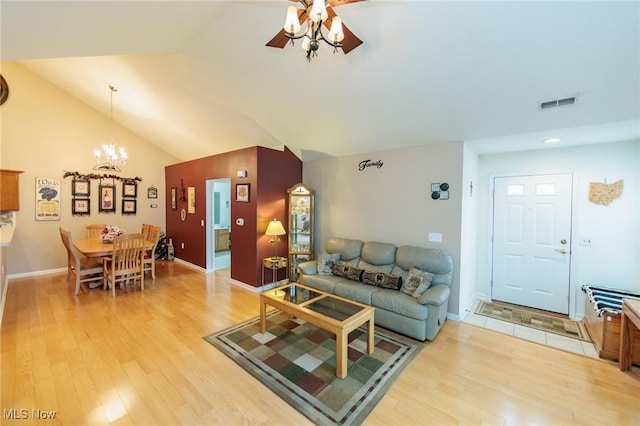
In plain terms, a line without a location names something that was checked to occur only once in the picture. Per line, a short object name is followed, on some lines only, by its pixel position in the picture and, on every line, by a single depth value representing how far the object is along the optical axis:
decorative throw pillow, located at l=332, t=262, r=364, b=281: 3.67
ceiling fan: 1.50
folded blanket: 2.75
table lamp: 4.37
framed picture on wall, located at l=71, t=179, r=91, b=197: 5.68
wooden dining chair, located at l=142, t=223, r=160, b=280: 4.83
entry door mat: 3.16
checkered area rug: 2.00
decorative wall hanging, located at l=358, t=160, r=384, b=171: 4.07
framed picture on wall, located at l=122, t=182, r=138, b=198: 6.34
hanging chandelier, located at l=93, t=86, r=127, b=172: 5.83
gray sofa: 2.92
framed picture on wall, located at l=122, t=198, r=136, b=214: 6.36
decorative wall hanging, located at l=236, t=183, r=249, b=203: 4.59
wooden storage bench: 2.58
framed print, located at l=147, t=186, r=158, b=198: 6.73
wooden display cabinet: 4.76
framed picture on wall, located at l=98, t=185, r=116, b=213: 6.04
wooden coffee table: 2.31
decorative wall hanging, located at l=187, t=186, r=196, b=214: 5.95
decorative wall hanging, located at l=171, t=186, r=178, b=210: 6.56
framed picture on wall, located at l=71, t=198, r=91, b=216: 5.70
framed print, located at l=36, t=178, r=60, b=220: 5.29
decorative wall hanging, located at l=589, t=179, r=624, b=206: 3.25
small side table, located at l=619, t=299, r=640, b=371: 2.42
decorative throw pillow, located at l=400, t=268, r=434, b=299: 3.12
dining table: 4.05
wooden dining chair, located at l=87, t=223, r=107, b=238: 5.47
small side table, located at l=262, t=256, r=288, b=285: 4.40
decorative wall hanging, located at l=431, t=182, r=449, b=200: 3.47
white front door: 3.61
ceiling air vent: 2.48
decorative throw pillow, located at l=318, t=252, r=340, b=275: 3.99
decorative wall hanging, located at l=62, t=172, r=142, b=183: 5.60
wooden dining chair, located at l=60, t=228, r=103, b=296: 4.14
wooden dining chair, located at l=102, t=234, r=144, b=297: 4.16
